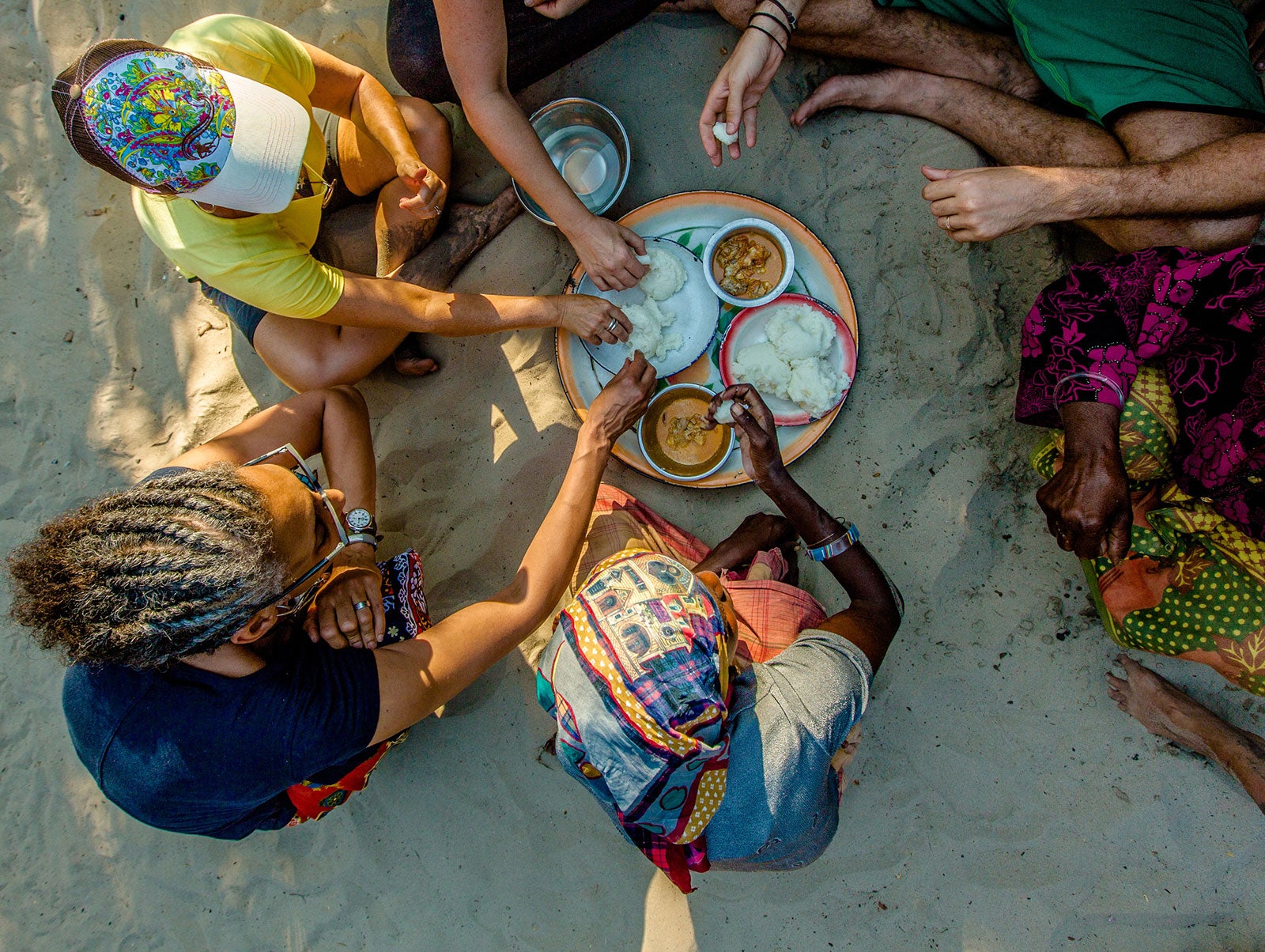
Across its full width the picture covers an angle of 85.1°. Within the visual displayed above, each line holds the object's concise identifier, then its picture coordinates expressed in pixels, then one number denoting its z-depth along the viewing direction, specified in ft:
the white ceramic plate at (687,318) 7.92
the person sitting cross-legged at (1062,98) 6.47
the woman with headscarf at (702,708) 4.58
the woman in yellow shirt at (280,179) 5.21
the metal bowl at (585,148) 8.50
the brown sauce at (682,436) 7.83
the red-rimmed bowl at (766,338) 7.68
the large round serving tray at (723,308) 7.87
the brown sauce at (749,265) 7.88
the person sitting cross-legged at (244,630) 4.41
